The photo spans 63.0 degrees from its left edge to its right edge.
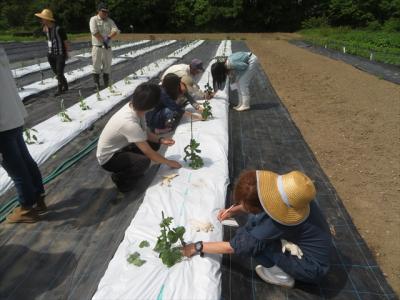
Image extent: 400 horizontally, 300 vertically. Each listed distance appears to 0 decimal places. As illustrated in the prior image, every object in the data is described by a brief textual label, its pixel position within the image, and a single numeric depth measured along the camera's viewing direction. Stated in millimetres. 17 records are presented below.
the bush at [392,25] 25998
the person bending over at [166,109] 4188
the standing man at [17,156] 2387
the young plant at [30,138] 3861
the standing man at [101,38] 6371
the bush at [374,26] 28425
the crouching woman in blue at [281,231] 1774
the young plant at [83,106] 5203
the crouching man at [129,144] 2793
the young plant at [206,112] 4602
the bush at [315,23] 31575
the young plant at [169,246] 2061
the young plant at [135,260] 2096
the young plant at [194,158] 3293
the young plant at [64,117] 4693
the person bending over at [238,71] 5020
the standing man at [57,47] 5989
